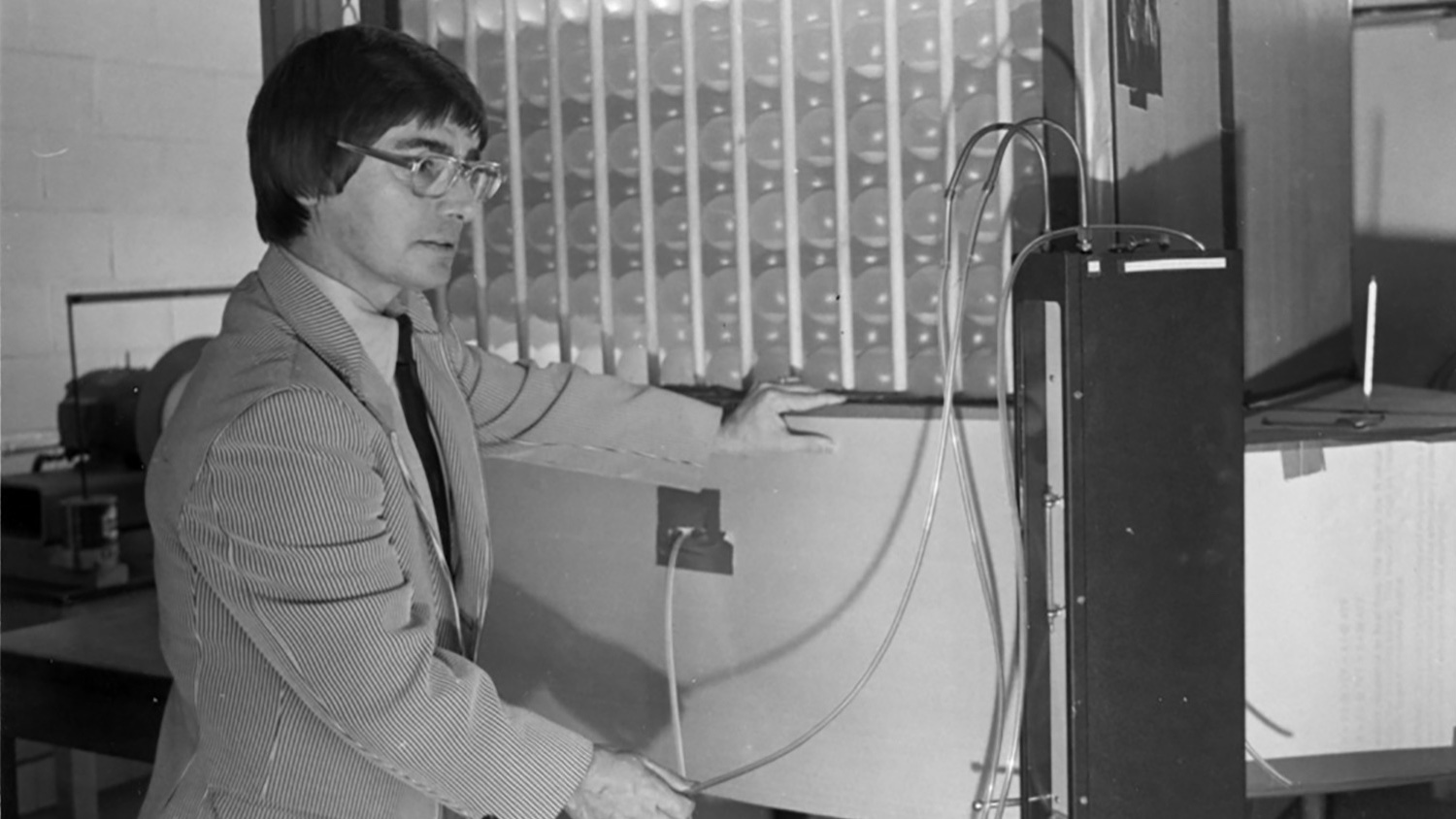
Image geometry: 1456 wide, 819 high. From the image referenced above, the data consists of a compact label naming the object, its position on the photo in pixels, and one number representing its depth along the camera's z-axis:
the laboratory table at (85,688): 1.88
